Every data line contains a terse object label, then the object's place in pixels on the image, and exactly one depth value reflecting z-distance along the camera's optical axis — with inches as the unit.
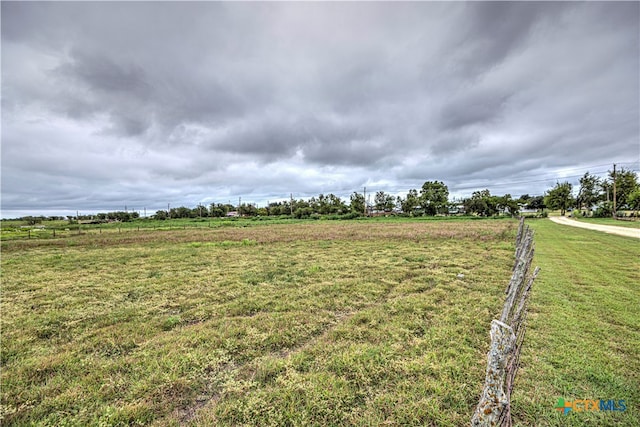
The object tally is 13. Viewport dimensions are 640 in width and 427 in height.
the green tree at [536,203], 4035.9
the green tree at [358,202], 3326.8
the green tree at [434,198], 2930.6
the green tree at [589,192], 2613.2
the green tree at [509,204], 2719.0
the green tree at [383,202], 3730.3
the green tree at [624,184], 2037.4
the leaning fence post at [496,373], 91.5
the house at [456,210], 3225.9
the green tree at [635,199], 1608.3
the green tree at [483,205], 2751.0
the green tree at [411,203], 3098.9
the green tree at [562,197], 2493.8
